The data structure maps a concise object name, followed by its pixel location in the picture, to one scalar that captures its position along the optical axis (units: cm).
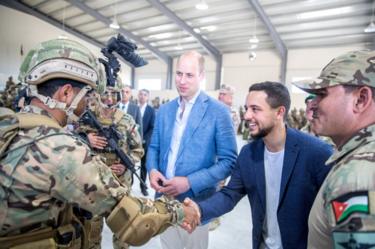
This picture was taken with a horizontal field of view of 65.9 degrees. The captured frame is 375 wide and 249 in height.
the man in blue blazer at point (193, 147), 214
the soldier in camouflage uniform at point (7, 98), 576
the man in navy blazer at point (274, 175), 163
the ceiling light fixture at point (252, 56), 1226
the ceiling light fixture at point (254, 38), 1095
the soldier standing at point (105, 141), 264
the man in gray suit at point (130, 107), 489
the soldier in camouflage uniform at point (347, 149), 82
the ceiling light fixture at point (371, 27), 818
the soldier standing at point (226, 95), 534
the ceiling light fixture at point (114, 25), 1130
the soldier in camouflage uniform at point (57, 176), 112
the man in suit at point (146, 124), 568
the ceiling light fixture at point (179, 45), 1310
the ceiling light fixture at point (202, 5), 941
